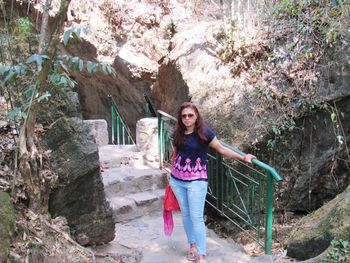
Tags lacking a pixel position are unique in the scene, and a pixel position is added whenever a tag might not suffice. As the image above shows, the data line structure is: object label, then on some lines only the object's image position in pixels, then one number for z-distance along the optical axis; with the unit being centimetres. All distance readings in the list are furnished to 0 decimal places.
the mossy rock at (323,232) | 263
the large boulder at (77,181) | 328
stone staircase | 497
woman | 341
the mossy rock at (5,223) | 229
